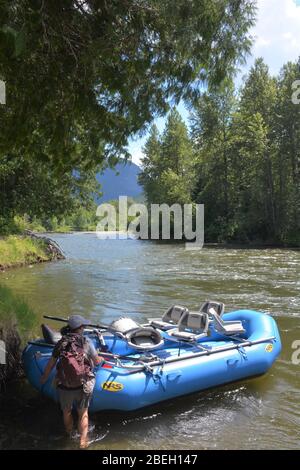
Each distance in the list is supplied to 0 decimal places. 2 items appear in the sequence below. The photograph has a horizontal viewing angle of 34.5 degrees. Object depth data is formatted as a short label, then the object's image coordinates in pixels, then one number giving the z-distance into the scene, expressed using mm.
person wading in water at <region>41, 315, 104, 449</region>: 4879
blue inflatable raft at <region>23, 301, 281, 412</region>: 5465
